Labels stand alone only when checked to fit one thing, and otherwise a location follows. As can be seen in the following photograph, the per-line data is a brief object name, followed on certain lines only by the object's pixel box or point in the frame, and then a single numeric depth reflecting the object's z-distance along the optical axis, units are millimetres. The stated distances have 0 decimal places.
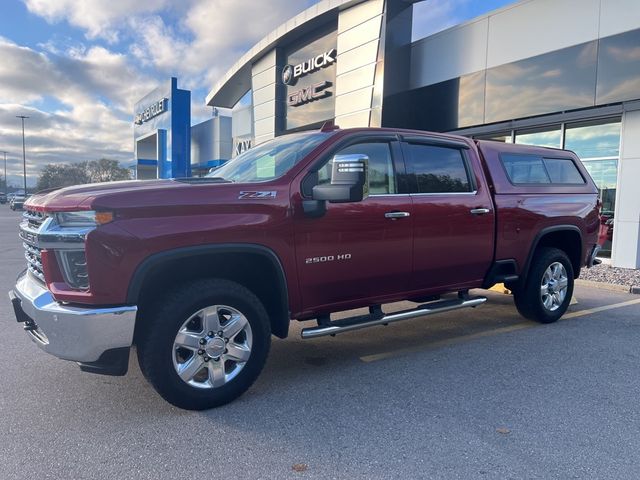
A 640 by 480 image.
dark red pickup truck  3102
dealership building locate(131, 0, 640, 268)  9617
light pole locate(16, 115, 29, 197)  70125
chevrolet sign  31400
